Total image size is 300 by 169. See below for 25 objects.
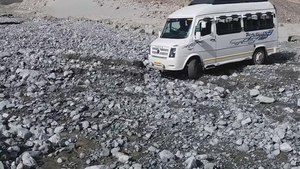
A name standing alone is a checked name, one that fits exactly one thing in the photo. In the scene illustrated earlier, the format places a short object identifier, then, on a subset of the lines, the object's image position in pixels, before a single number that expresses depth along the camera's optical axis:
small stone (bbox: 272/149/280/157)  6.71
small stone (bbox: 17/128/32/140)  7.19
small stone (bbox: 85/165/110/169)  6.11
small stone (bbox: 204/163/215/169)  6.20
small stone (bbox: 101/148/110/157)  6.65
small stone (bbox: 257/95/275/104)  9.13
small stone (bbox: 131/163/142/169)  6.16
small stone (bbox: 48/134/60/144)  7.09
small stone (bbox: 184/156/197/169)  6.18
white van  11.22
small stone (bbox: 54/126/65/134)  7.51
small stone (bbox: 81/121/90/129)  7.72
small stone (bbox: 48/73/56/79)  10.73
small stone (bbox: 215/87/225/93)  10.03
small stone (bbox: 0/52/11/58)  12.65
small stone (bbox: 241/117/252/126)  7.79
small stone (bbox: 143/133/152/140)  7.33
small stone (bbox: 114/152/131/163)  6.42
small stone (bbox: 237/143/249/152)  6.91
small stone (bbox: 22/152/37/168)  6.23
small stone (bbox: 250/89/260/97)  9.67
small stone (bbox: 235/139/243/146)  7.11
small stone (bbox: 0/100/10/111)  8.65
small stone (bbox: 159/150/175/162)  6.49
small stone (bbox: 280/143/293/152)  6.76
